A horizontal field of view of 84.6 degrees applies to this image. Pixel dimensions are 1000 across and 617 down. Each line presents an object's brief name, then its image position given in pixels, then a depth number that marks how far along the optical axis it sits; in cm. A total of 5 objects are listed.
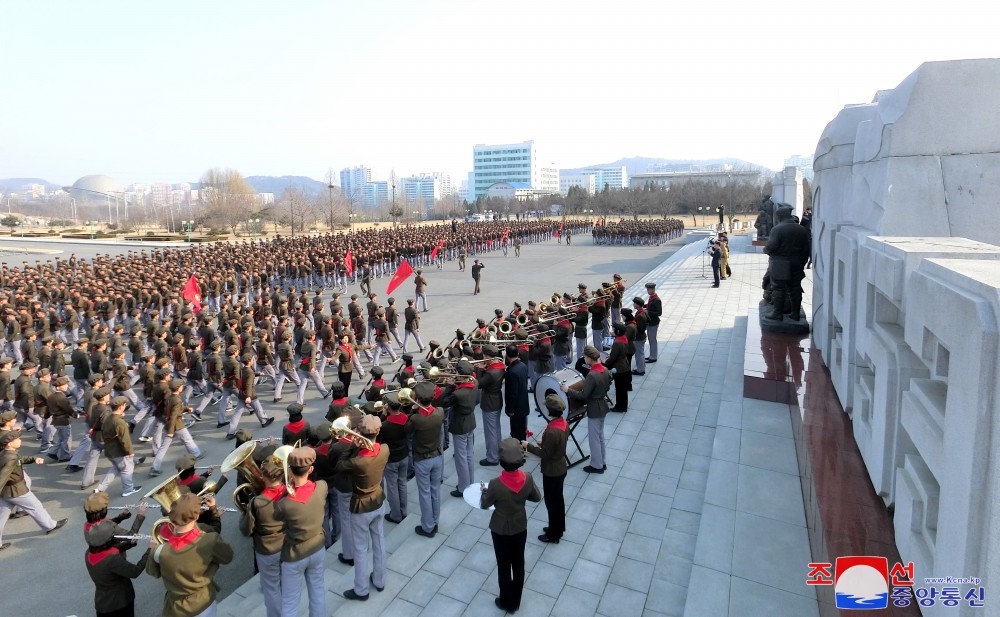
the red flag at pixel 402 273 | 1453
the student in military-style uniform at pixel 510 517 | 468
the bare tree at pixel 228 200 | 6088
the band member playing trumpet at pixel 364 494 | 504
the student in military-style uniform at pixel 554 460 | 558
